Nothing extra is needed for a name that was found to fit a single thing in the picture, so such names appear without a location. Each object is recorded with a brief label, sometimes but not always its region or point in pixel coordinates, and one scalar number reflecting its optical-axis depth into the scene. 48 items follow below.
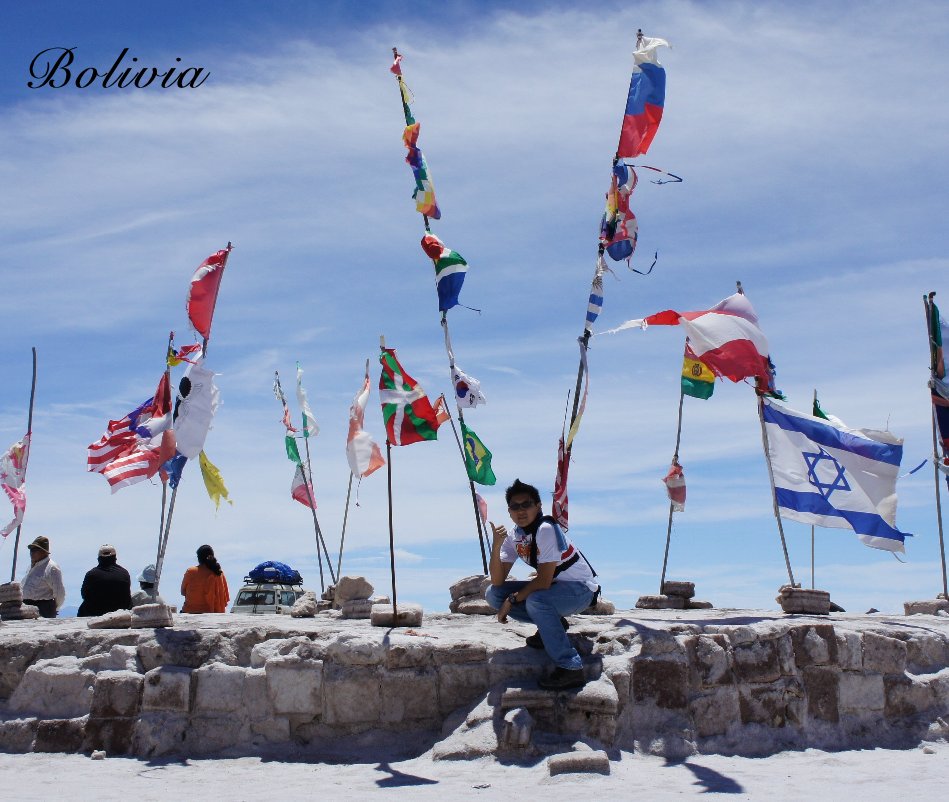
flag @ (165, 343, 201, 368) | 10.44
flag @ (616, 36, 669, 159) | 10.82
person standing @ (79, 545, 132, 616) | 10.60
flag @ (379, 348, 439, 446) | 9.32
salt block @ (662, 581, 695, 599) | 10.65
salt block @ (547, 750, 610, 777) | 6.25
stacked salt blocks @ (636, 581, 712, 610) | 10.58
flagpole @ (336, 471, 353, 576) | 15.40
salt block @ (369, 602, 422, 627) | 8.23
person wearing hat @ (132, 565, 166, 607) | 9.35
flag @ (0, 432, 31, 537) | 15.77
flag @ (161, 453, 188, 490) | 9.90
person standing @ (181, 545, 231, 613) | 11.41
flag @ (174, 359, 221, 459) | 9.96
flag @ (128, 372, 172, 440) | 11.26
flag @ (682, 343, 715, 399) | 12.88
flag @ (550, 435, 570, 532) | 9.95
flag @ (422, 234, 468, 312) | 11.29
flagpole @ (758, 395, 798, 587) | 9.55
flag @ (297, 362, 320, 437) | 16.12
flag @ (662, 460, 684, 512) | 14.04
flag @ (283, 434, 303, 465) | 16.23
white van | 15.92
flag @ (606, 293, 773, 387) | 9.95
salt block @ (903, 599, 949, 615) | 10.81
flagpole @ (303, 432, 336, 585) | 15.54
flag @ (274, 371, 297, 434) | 16.50
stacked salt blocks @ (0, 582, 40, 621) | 10.55
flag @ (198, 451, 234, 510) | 13.49
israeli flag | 9.47
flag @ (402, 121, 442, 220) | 11.82
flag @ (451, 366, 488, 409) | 11.67
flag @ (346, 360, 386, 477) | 13.23
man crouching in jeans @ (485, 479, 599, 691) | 7.04
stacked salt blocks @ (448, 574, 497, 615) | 10.01
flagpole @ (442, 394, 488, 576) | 10.76
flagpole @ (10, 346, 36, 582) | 15.95
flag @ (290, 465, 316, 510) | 16.03
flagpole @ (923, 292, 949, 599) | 11.70
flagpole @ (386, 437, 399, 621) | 8.21
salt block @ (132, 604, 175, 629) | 8.30
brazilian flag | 11.89
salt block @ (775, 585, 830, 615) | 9.16
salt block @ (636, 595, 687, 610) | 10.57
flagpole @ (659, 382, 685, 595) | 13.26
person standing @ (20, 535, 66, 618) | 11.18
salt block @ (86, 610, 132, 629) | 8.59
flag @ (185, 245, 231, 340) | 10.57
